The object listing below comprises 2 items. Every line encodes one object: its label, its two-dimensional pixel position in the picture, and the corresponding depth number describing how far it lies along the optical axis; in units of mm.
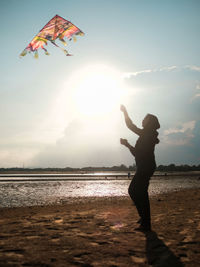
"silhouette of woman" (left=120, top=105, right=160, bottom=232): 5281
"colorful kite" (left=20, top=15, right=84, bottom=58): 7812
